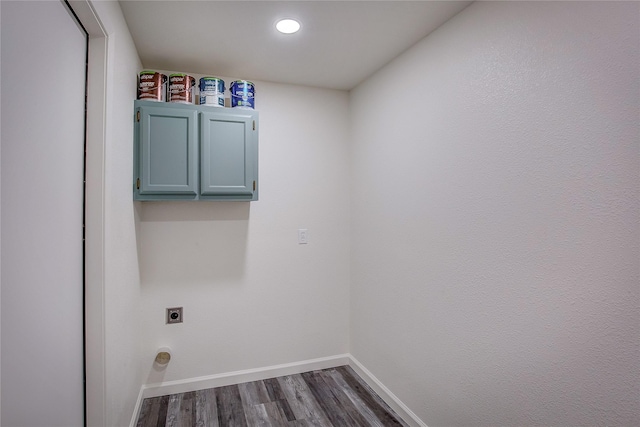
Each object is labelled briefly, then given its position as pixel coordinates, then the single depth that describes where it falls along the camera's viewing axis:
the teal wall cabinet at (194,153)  2.12
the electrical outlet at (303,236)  2.77
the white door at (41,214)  0.90
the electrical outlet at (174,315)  2.45
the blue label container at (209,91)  2.28
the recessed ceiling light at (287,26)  1.81
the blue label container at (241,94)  2.37
